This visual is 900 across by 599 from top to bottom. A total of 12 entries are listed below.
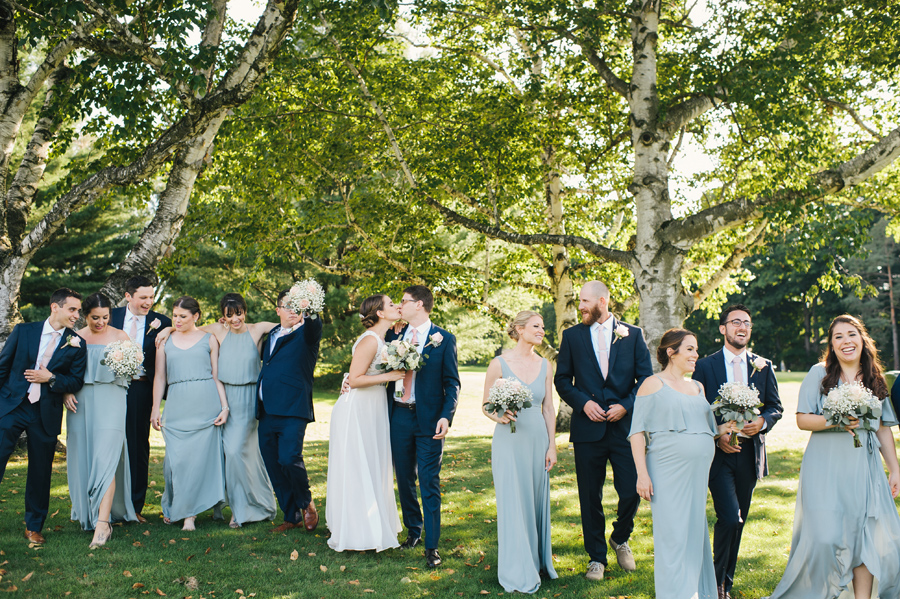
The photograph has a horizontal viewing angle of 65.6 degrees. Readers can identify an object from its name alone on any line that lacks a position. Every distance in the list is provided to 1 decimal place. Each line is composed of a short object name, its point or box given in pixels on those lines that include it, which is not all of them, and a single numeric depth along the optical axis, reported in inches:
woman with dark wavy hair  192.1
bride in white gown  250.4
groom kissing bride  246.2
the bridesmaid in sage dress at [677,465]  194.2
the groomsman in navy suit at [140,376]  295.0
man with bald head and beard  231.8
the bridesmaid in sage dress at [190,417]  281.7
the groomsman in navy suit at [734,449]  209.3
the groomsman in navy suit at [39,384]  253.9
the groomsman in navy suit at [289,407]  275.6
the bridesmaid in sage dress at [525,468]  215.9
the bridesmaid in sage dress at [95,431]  260.2
